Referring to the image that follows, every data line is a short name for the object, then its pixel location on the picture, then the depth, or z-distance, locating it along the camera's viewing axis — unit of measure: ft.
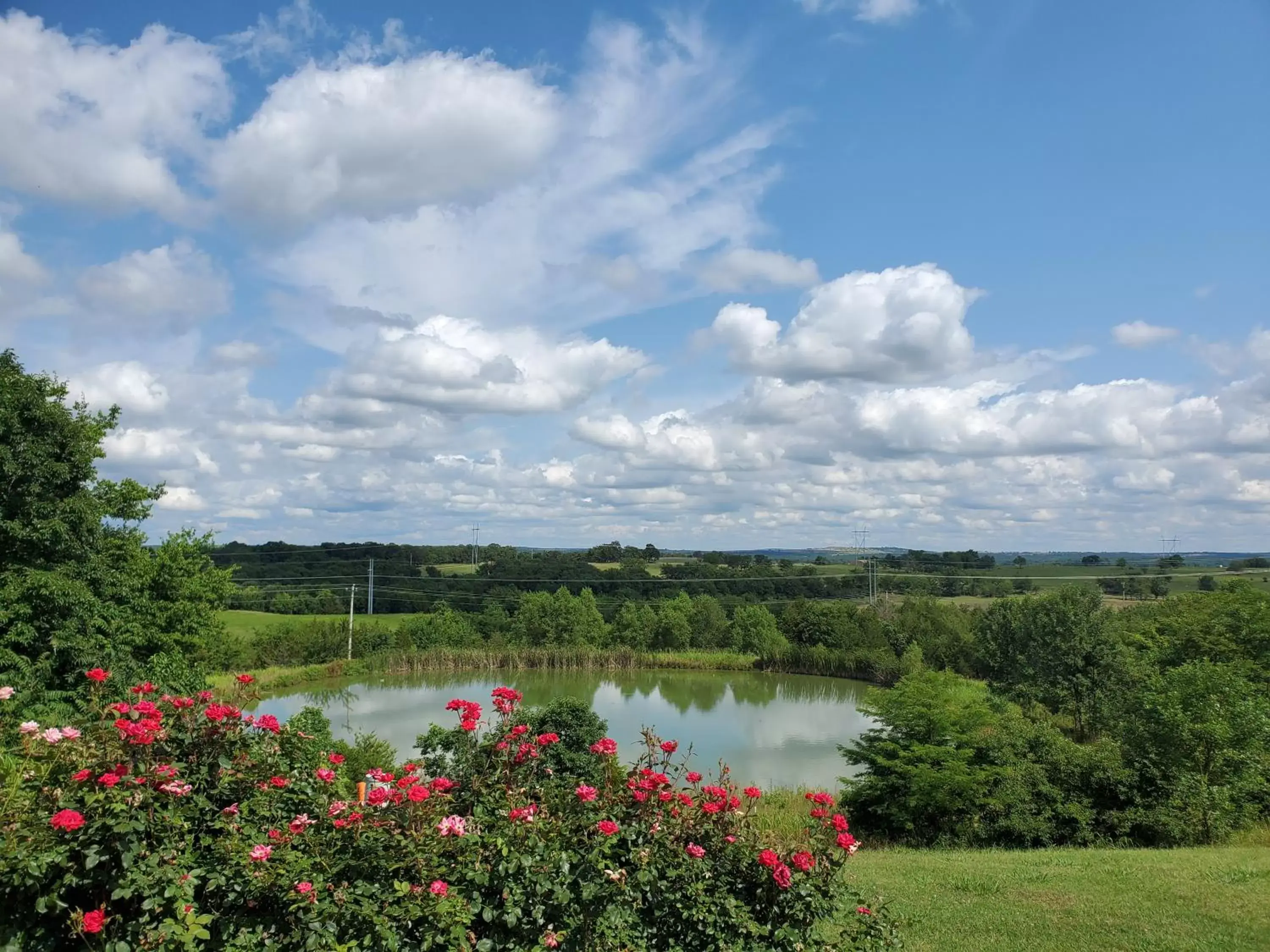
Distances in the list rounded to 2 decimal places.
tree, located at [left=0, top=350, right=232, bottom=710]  42.93
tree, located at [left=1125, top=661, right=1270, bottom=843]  34.37
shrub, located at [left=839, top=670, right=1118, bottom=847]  36.45
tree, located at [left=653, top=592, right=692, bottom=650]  162.81
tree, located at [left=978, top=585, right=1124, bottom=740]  70.54
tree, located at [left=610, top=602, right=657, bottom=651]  161.68
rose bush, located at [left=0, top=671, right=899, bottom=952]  8.34
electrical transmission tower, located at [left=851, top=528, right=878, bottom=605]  170.60
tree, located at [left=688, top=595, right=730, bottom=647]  165.37
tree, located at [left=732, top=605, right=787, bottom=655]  148.25
